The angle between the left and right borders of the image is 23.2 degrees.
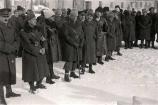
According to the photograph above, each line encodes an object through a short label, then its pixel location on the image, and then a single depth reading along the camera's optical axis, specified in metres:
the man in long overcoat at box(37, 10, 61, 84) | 8.70
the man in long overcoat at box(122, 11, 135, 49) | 14.94
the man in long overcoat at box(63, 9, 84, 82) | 9.00
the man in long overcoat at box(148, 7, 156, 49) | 15.31
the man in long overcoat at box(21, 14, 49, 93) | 7.60
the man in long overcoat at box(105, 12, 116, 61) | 12.14
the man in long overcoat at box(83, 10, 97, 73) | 10.08
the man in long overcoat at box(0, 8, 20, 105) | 6.91
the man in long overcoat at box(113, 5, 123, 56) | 12.85
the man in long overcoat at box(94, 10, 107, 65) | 10.91
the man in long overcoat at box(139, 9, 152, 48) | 14.98
